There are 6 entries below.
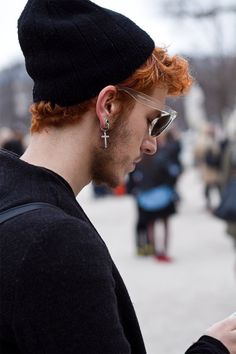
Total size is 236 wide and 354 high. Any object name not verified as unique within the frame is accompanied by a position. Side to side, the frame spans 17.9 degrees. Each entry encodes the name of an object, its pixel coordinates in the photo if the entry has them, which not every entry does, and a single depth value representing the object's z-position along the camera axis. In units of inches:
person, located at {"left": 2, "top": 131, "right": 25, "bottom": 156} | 365.6
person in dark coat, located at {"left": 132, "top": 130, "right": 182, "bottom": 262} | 377.4
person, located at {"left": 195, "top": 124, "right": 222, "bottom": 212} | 566.3
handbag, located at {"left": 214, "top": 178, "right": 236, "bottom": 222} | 278.7
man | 57.2
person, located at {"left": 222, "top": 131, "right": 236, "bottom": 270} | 355.9
